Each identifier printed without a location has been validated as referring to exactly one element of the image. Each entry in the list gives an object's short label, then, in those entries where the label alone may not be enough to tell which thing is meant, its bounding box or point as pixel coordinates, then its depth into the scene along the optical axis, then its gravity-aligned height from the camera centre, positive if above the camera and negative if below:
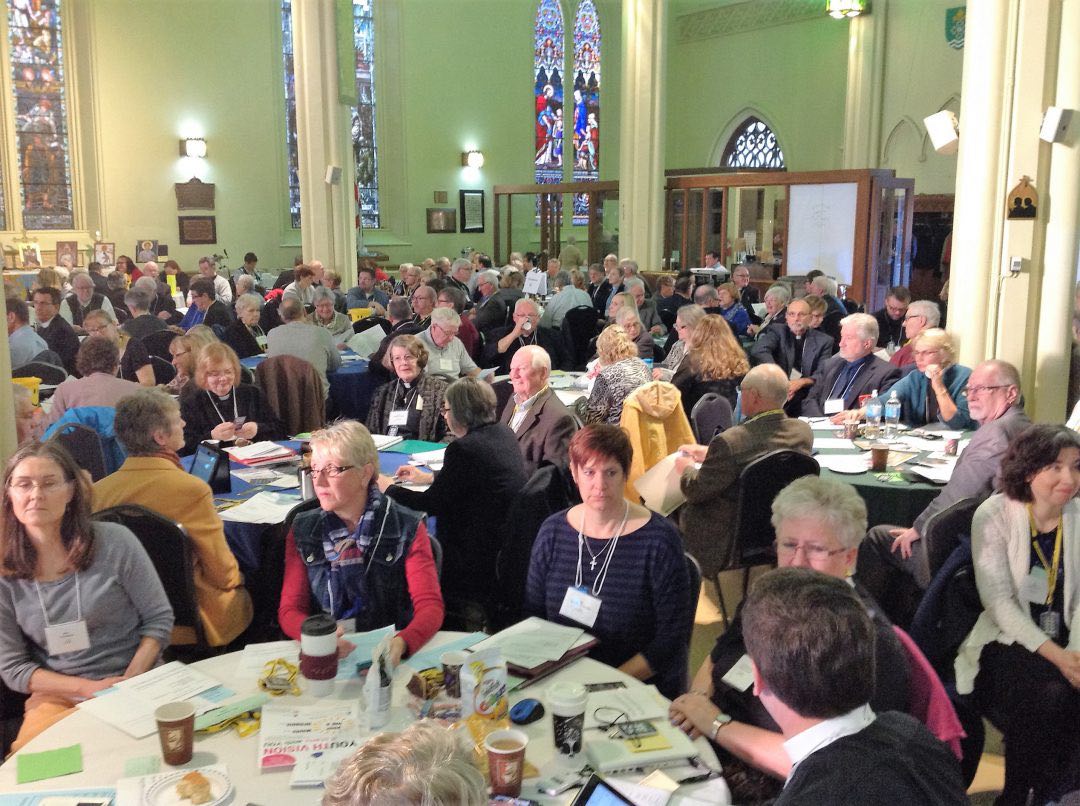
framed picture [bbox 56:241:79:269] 14.18 -0.10
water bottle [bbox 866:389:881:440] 5.43 -0.95
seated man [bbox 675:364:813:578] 4.41 -0.93
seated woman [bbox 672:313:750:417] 6.07 -0.70
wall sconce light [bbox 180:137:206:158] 15.26 +1.55
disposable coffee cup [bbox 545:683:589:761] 2.15 -1.03
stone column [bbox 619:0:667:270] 13.77 +1.62
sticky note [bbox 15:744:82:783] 2.11 -1.12
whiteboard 12.38 +0.25
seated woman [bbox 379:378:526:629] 4.00 -1.00
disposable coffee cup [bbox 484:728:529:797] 1.97 -1.03
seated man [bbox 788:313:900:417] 6.02 -0.75
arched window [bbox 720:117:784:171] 18.77 +1.94
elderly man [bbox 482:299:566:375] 7.77 -0.76
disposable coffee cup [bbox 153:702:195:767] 2.12 -1.04
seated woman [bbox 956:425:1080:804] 2.97 -1.13
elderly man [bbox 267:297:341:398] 6.99 -0.68
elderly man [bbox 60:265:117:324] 9.48 -0.54
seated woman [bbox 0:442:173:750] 2.72 -0.95
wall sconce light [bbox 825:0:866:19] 15.16 +3.74
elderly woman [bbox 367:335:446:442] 5.43 -0.83
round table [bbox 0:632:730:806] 2.04 -1.12
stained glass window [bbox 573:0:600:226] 19.97 +3.05
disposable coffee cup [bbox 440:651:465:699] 2.42 -1.05
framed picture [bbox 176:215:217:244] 15.46 +0.29
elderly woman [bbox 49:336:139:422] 4.95 -0.69
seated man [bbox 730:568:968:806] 1.62 -0.81
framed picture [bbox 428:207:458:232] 18.02 +0.51
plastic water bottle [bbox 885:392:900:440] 5.47 -0.92
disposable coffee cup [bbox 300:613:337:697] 2.46 -1.02
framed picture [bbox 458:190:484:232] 18.44 +0.70
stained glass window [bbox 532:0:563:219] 19.44 +3.11
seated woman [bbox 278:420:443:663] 2.99 -0.93
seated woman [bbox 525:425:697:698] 2.94 -1.00
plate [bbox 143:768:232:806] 1.98 -1.10
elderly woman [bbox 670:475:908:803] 2.21 -1.00
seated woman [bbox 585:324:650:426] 5.65 -0.74
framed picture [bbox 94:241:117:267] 14.42 -0.07
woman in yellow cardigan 3.31 -0.84
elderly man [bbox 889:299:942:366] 6.41 -0.45
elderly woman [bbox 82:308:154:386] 6.20 -0.69
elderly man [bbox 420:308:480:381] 6.65 -0.68
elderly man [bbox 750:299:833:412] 7.19 -0.72
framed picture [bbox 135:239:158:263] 14.59 -0.05
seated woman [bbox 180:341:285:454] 5.05 -0.82
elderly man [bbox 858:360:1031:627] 3.89 -0.97
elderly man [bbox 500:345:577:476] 4.69 -0.81
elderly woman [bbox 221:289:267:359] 7.94 -0.66
